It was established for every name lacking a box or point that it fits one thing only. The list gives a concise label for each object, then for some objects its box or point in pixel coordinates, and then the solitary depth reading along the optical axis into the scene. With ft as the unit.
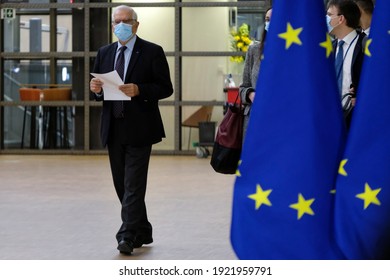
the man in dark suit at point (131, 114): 33.42
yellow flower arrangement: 86.35
